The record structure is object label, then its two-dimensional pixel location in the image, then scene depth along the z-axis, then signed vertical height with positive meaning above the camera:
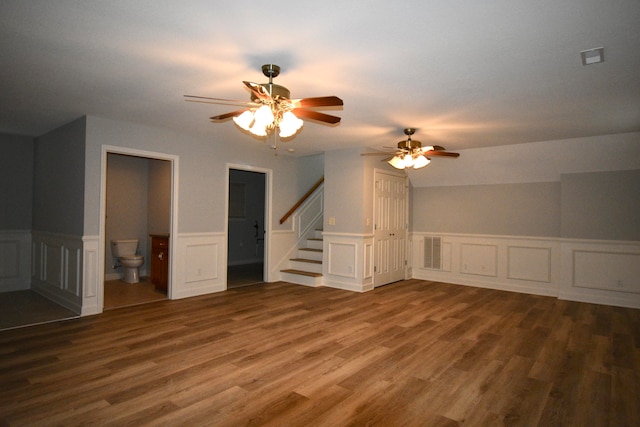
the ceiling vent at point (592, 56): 2.53 +1.22
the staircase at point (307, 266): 6.42 -0.91
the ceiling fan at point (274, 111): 2.72 +0.89
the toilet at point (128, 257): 6.19 -0.71
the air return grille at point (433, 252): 7.10 -0.67
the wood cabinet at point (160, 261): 5.65 -0.71
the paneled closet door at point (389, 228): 6.33 -0.16
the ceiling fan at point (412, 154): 4.76 +0.89
